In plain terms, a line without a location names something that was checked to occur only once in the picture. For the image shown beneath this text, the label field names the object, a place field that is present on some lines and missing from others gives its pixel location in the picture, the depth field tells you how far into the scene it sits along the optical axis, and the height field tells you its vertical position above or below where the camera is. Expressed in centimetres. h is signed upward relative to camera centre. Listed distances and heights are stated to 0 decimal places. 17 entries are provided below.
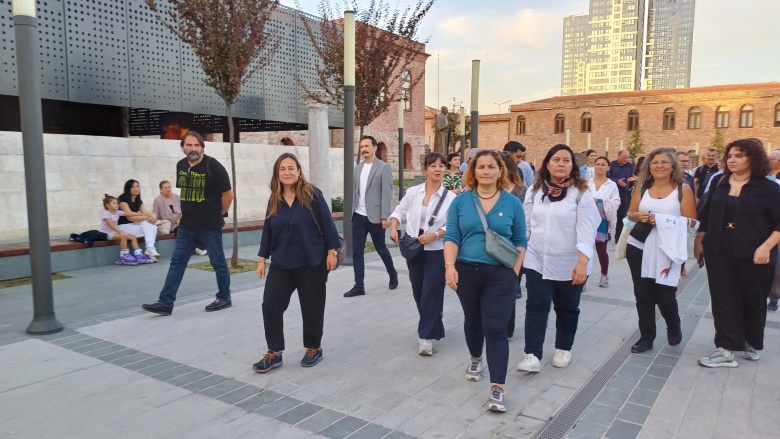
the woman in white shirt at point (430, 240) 490 -69
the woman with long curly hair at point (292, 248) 441 -68
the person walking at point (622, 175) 1059 -25
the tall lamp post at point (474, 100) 986 +111
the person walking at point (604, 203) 696 -52
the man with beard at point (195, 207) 613 -50
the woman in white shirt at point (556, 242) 423 -61
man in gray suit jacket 695 -49
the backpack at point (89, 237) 898 -122
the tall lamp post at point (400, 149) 1615 +41
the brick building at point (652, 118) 4622 +402
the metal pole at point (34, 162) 523 +0
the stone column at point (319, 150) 1455 +32
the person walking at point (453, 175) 674 -15
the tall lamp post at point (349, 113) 873 +77
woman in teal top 375 -65
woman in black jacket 440 -67
